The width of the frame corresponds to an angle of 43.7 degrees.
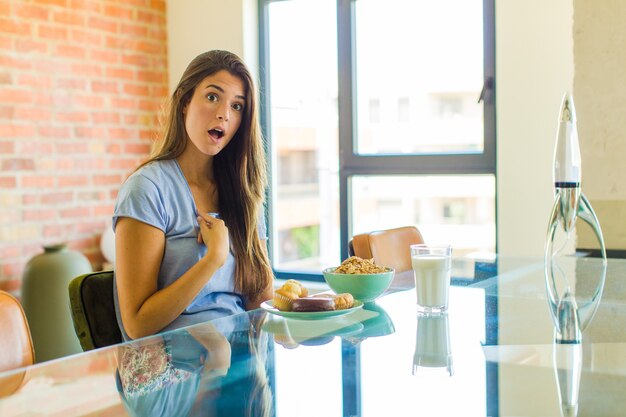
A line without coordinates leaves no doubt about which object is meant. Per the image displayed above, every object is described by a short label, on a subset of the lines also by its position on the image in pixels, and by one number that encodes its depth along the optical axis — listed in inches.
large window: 131.8
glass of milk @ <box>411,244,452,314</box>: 57.4
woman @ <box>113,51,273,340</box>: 67.9
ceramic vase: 121.2
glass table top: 36.7
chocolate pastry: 55.5
